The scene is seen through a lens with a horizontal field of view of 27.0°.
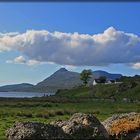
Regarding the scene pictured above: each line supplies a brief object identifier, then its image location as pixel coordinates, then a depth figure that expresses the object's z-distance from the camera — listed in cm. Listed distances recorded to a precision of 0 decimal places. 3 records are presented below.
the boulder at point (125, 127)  1534
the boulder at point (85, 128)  1417
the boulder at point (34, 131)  1333
